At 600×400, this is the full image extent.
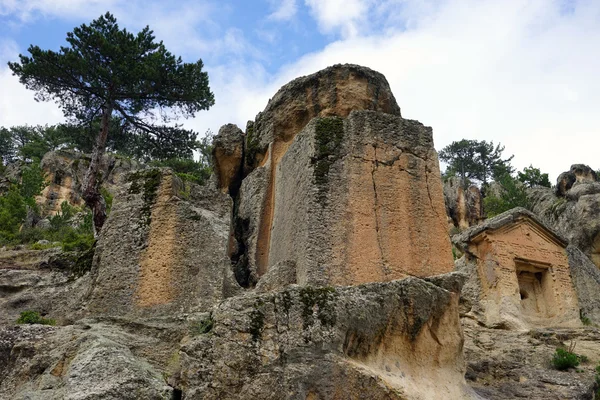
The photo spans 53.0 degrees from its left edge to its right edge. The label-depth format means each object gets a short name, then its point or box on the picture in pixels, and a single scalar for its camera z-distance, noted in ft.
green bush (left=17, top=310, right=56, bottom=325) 27.98
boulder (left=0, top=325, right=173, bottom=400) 17.67
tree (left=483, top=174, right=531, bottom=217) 92.68
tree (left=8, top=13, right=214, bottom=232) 69.41
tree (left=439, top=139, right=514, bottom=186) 155.84
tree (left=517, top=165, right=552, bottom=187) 110.22
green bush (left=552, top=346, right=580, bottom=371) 33.30
